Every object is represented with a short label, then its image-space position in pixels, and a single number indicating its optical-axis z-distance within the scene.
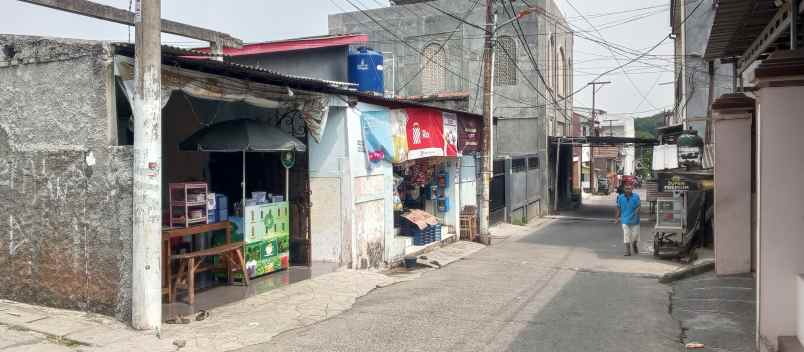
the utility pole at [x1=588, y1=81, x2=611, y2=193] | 46.47
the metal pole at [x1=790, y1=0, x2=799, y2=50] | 6.27
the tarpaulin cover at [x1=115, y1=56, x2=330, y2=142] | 7.71
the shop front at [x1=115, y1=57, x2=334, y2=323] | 8.96
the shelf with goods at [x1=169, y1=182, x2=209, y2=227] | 9.18
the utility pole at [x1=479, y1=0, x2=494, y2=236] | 17.25
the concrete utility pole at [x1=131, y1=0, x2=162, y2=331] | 7.30
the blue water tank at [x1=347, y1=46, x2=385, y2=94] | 15.65
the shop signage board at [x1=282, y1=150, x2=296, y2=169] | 11.33
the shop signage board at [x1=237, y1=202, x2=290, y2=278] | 10.55
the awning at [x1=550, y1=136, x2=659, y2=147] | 28.27
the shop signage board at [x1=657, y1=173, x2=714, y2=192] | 13.73
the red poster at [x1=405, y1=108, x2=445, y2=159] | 14.58
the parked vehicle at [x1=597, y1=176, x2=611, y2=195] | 49.64
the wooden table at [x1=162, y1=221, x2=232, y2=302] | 8.80
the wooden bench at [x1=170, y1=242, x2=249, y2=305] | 8.82
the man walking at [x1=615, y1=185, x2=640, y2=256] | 15.13
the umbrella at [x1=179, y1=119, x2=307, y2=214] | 9.73
